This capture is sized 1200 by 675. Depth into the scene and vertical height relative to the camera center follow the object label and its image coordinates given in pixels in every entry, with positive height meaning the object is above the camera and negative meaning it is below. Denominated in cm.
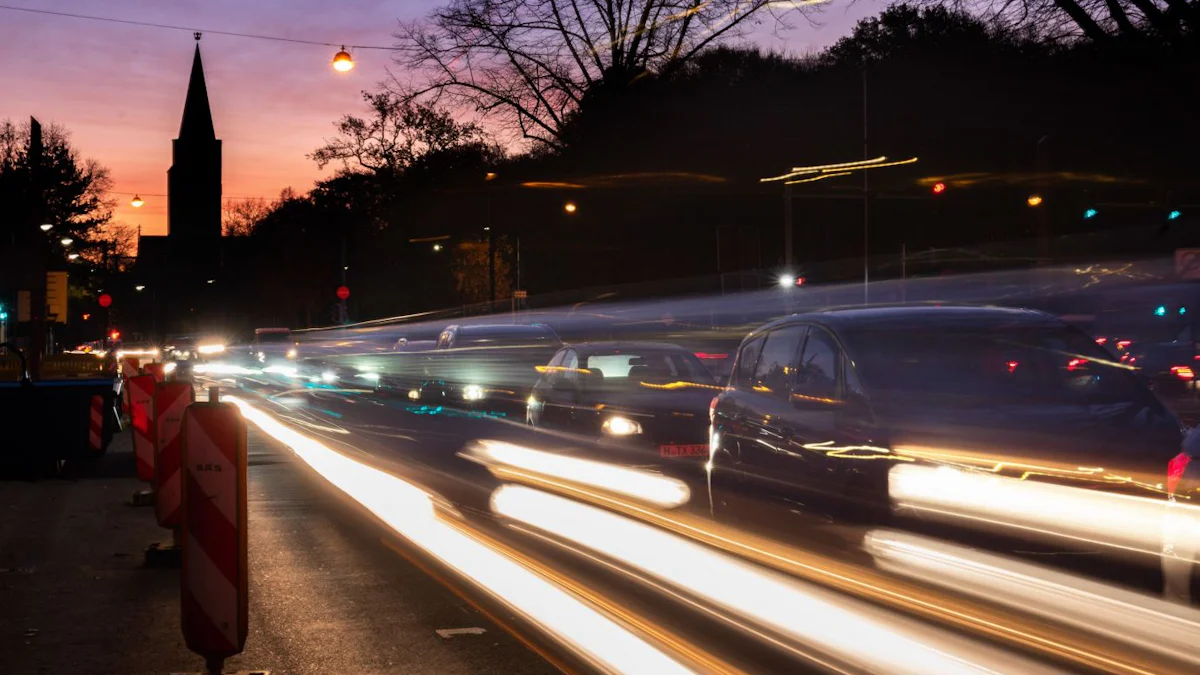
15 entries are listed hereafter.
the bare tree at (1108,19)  2012 +476
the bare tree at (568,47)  4275 +916
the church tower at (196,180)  14125 +1873
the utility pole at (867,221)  3234 +276
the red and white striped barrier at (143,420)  1333 -66
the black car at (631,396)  1540 -57
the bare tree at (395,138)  6688 +1025
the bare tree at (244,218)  14438 +1379
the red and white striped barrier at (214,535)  617 -80
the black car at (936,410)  761 -41
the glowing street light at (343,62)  2933 +593
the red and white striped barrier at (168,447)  1006 -67
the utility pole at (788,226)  3714 +315
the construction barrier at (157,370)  1598 -18
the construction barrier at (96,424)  1683 -81
